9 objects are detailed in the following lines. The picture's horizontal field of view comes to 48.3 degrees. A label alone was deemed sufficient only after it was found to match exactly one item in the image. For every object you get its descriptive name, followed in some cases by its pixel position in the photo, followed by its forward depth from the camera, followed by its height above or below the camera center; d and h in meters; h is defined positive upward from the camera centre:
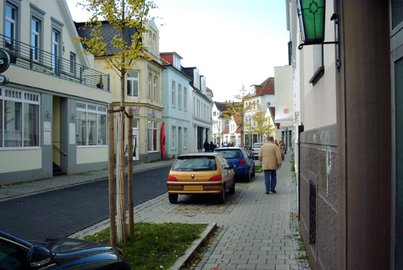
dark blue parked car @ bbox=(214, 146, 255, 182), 19.22 -0.74
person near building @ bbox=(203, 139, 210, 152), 41.44 -0.24
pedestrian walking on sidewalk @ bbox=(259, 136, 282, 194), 14.31 -0.48
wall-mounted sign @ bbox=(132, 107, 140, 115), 35.05 +2.65
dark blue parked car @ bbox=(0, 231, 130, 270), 3.21 -0.92
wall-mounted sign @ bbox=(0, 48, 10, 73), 10.04 +1.96
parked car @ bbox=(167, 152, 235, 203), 12.55 -0.92
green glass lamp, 3.70 +1.02
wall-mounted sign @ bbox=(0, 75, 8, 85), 9.71 +1.42
